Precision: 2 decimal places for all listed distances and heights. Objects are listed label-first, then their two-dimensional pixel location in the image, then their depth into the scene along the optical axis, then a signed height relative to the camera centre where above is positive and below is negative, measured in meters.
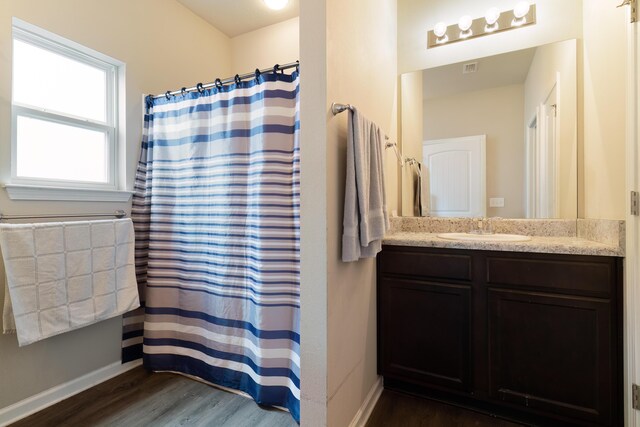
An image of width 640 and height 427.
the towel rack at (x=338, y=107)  1.25 +0.45
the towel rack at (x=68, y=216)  1.50 -0.01
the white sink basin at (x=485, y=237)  1.65 -0.15
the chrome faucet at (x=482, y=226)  1.97 -0.10
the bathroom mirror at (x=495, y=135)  1.81 +0.51
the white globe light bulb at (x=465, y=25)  2.02 +1.27
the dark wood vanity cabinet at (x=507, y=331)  1.33 -0.61
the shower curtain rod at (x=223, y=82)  1.59 +0.79
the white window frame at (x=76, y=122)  1.57 +0.56
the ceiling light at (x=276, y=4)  2.22 +1.59
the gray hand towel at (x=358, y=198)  1.29 +0.06
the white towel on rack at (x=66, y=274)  1.43 -0.32
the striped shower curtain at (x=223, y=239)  1.60 -0.15
